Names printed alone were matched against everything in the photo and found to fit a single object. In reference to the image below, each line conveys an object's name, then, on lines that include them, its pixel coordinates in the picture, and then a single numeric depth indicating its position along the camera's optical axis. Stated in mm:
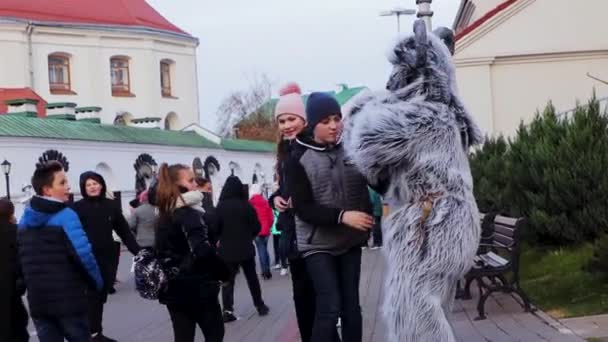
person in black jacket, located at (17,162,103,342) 7363
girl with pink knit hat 6910
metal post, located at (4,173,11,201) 29869
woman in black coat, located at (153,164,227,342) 6922
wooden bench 10141
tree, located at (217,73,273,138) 86875
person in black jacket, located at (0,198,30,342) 8578
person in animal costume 5691
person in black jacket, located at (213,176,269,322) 12344
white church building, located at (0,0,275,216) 35625
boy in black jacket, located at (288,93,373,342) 6238
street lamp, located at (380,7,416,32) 24094
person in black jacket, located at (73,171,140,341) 10875
